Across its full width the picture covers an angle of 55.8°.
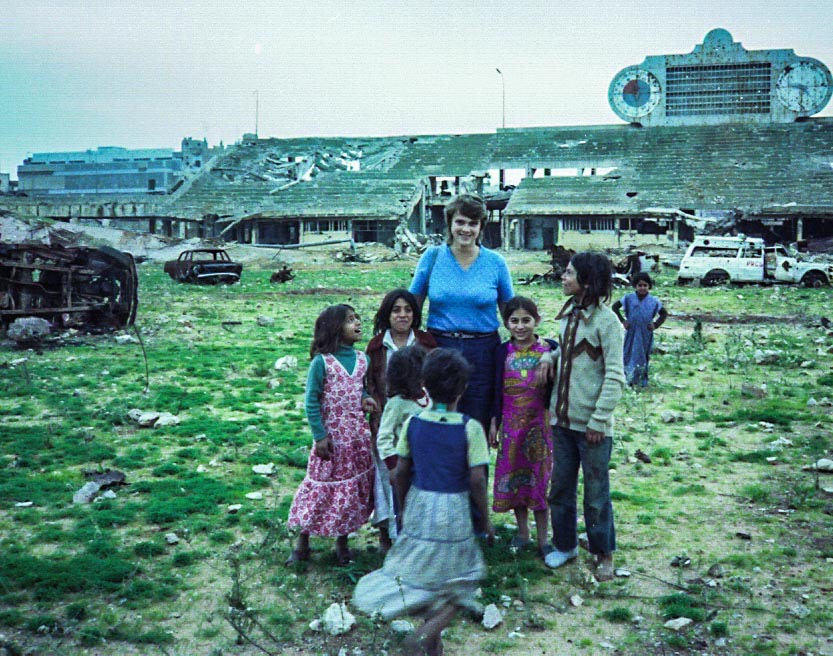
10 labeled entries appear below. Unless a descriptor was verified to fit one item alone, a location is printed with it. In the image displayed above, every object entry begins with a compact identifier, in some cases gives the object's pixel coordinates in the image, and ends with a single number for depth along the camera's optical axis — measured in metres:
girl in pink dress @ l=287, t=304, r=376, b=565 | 4.20
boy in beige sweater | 4.00
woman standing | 4.20
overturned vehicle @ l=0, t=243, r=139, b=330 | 11.20
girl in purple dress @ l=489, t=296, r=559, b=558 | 4.32
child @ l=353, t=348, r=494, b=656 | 3.11
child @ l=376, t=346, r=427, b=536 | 3.65
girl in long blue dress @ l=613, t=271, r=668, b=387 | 8.52
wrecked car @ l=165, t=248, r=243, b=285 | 21.95
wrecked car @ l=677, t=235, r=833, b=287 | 20.64
